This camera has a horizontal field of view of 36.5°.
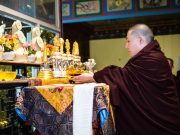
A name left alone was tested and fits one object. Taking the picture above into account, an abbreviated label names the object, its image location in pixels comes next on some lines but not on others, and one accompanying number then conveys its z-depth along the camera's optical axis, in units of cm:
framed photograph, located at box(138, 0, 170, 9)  560
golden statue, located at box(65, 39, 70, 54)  281
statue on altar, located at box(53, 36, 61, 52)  269
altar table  177
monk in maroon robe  204
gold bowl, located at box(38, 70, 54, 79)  226
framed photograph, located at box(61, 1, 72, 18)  629
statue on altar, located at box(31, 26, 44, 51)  268
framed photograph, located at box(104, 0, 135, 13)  581
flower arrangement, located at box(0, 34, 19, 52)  237
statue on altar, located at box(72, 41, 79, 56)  298
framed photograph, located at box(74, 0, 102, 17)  604
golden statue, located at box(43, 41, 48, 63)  242
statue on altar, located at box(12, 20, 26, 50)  244
